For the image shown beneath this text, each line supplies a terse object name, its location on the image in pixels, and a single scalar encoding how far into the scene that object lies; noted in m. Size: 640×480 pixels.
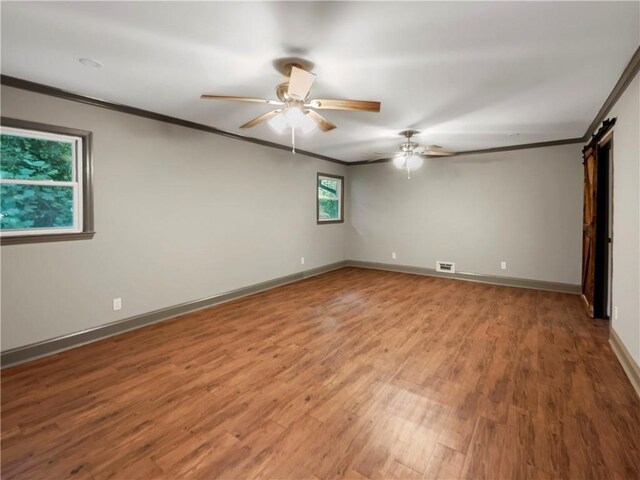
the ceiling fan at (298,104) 2.10
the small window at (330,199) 6.35
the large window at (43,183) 2.61
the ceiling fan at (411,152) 4.41
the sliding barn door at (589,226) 3.66
